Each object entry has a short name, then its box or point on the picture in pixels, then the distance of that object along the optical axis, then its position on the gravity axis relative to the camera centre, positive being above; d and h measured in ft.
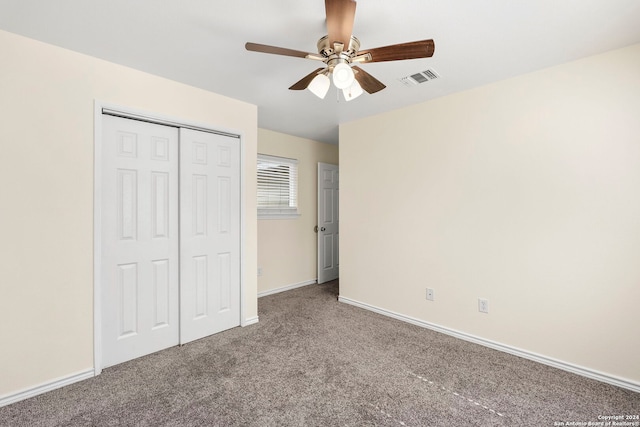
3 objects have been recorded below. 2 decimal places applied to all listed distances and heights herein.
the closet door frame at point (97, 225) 7.17 -0.26
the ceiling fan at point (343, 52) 4.58 +2.89
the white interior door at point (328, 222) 15.75 -0.44
